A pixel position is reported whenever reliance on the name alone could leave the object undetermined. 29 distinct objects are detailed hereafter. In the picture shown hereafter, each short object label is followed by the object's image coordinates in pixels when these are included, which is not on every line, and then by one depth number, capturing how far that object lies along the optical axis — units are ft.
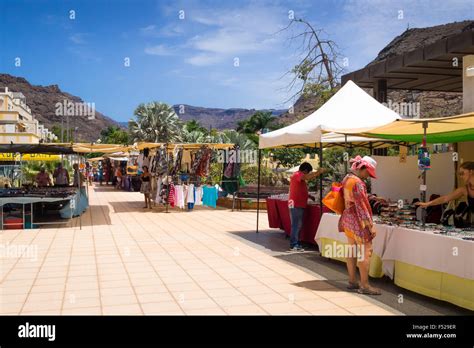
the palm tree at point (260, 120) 274.77
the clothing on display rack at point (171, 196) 52.75
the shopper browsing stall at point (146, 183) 54.94
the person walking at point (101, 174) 139.72
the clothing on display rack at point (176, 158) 53.36
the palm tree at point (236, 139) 114.82
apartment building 145.79
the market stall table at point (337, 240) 20.97
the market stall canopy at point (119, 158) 105.59
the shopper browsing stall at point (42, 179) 55.57
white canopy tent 26.50
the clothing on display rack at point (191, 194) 53.21
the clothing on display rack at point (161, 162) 53.01
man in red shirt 28.60
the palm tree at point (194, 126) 228.41
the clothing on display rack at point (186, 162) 55.01
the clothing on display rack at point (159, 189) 53.26
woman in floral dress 18.30
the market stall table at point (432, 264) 16.40
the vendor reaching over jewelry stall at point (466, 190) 20.33
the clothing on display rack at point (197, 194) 53.83
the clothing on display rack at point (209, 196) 54.95
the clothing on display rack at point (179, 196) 52.60
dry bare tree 57.00
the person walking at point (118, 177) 107.14
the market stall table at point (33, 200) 37.45
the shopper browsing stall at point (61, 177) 56.03
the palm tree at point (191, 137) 153.95
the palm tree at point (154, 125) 151.64
